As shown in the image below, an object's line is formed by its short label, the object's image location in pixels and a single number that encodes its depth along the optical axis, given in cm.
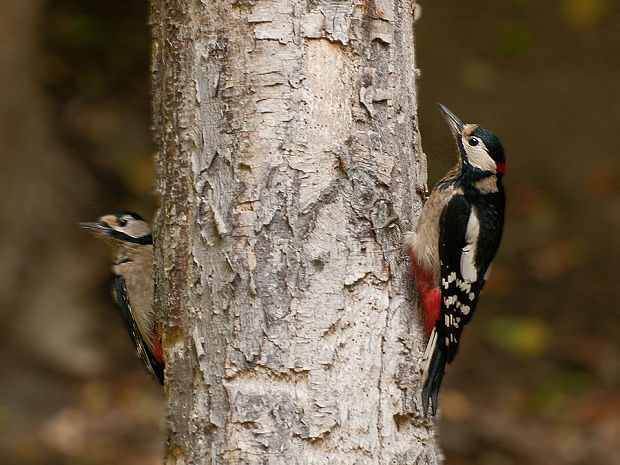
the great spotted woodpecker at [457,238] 442
